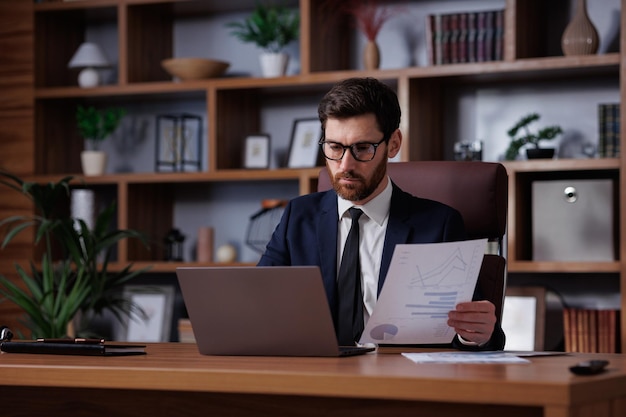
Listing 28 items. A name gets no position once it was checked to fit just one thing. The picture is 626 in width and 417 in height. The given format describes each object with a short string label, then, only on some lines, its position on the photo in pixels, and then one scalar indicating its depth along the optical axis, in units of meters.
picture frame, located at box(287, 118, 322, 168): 3.95
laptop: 1.71
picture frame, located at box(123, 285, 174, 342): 4.18
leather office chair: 2.37
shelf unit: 3.57
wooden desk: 1.42
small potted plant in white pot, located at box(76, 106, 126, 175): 4.20
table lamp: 4.20
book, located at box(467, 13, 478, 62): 3.66
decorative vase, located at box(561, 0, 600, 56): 3.52
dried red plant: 3.85
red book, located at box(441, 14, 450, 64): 3.69
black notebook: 1.87
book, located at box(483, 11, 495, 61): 3.64
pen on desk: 1.92
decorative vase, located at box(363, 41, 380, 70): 3.82
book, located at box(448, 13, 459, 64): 3.68
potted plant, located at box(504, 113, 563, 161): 3.61
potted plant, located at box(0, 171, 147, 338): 3.53
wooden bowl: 4.03
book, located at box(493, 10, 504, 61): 3.62
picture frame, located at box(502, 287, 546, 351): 3.61
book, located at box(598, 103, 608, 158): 3.54
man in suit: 2.27
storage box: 3.52
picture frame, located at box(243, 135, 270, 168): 4.04
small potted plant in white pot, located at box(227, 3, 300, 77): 3.96
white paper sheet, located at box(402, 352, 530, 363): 1.66
